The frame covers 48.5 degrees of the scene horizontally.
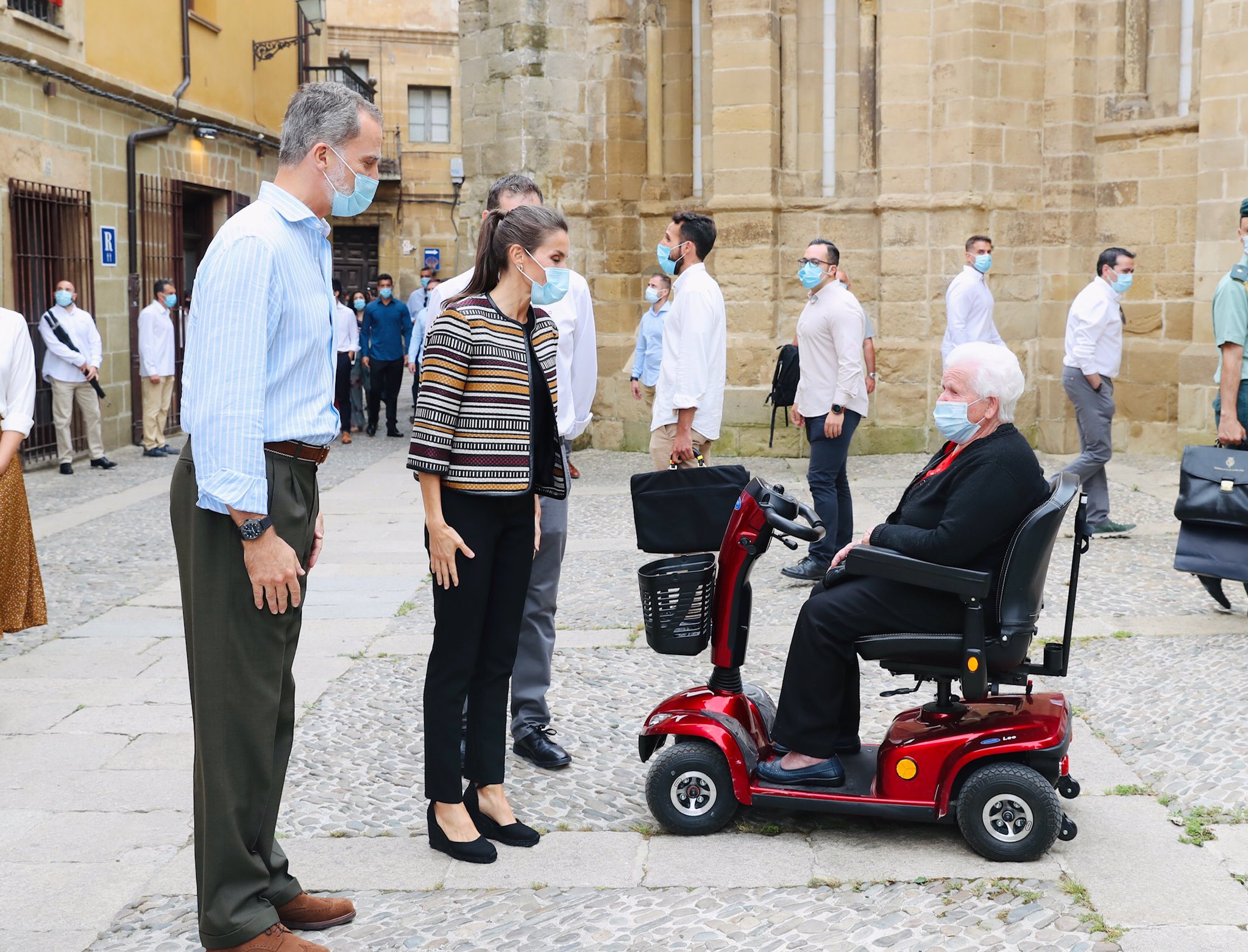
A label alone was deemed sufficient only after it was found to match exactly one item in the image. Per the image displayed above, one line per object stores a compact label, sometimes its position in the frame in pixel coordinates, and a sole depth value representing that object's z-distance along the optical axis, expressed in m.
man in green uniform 7.21
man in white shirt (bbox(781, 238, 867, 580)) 7.99
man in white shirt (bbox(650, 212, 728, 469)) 7.10
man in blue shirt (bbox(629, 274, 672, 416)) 12.97
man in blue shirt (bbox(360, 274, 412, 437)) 16.62
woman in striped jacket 3.92
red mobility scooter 3.90
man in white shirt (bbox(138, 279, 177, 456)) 15.70
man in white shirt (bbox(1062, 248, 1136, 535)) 9.20
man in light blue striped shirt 3.05
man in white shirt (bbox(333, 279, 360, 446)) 16.44
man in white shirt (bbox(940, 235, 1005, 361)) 11.76
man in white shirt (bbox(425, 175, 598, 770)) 4.79
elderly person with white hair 4.00
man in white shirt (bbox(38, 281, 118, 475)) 13.90
